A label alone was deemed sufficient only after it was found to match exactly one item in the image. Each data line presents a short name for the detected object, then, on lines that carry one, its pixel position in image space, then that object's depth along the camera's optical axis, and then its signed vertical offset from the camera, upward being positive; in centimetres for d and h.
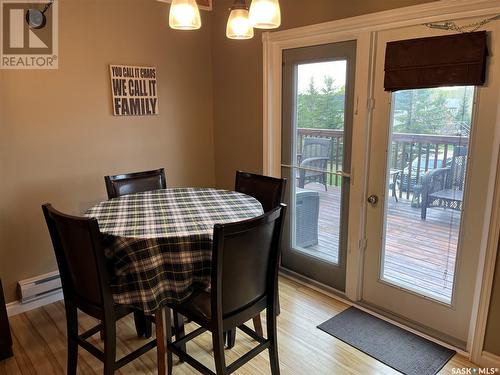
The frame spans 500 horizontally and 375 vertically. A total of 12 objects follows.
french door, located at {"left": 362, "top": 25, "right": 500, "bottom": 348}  214 -47
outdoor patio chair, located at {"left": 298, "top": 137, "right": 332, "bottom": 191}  294 -29
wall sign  307 +25
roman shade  201 +33
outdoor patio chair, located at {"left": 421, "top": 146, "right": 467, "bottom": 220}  220 -38
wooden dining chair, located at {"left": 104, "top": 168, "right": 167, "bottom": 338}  250 -48
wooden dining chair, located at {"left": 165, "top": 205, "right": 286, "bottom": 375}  165 -77
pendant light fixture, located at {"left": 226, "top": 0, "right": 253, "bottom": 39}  188 +49
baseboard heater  279 -123
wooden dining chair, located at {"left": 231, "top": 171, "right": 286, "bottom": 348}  260 -49
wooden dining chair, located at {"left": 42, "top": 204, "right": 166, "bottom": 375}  166 -78
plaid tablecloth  180 -64
